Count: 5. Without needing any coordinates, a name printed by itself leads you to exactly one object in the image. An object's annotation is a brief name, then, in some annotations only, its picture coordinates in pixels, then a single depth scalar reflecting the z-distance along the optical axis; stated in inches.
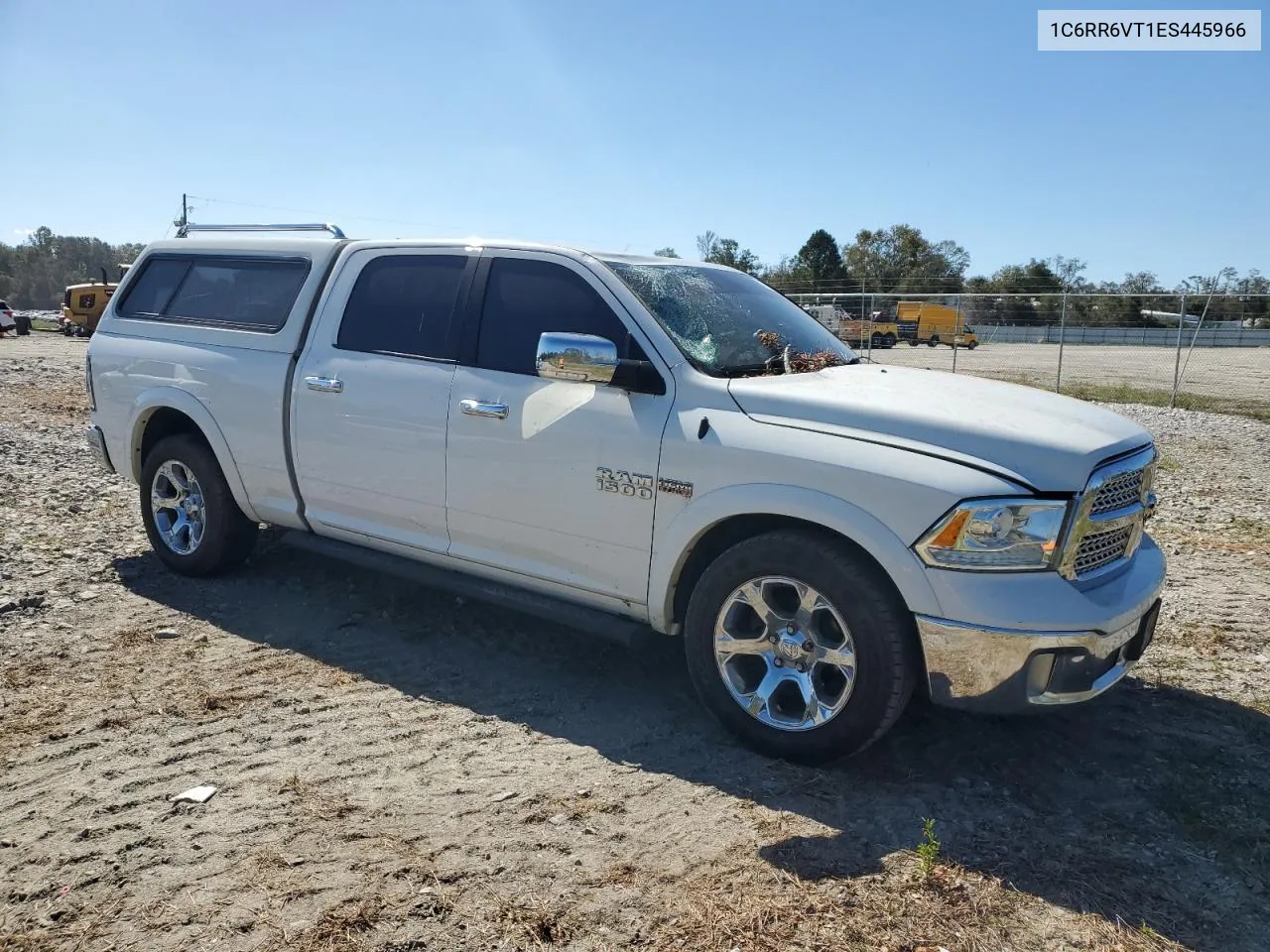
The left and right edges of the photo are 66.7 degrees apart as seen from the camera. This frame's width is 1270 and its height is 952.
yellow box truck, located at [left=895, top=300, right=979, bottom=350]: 1128.2
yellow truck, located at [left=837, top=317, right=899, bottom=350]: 928.3
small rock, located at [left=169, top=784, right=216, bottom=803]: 129.3
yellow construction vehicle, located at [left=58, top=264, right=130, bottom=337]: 1509.6
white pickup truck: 127.2
